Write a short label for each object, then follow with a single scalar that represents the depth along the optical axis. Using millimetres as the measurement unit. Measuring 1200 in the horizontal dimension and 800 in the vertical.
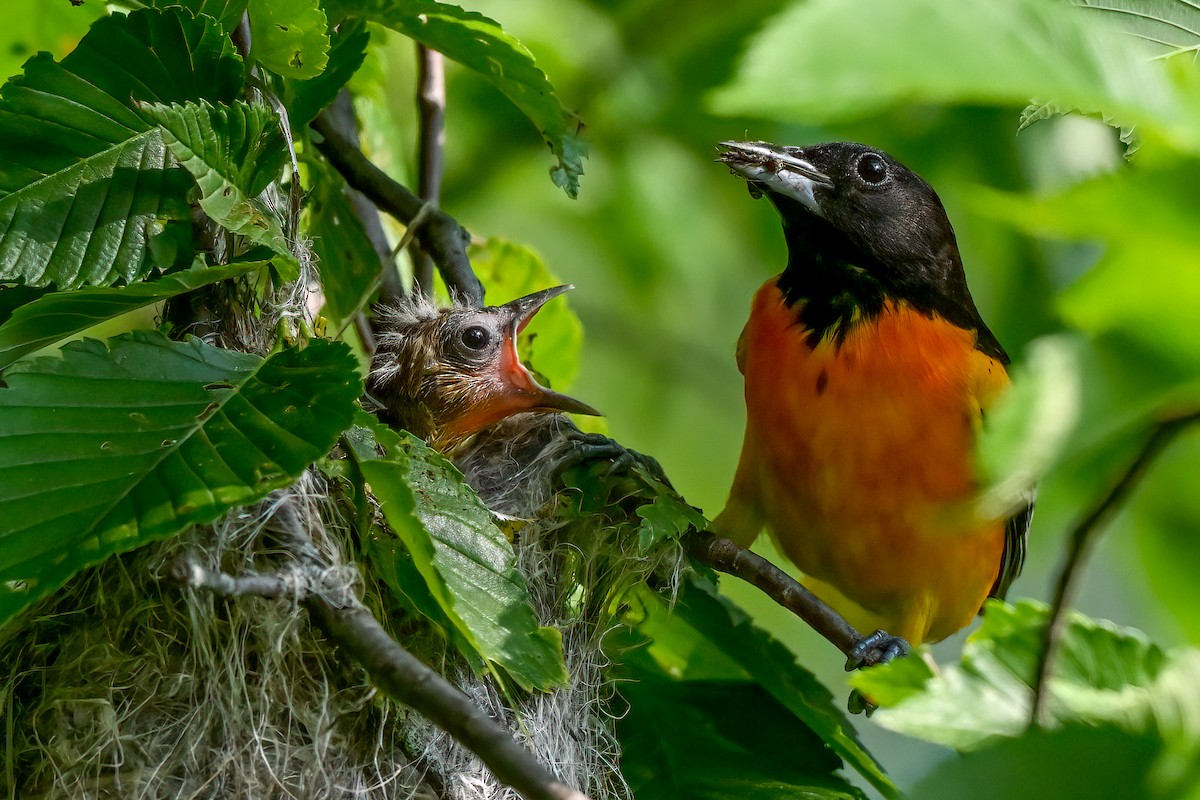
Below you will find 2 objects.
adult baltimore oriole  6195
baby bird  7023
